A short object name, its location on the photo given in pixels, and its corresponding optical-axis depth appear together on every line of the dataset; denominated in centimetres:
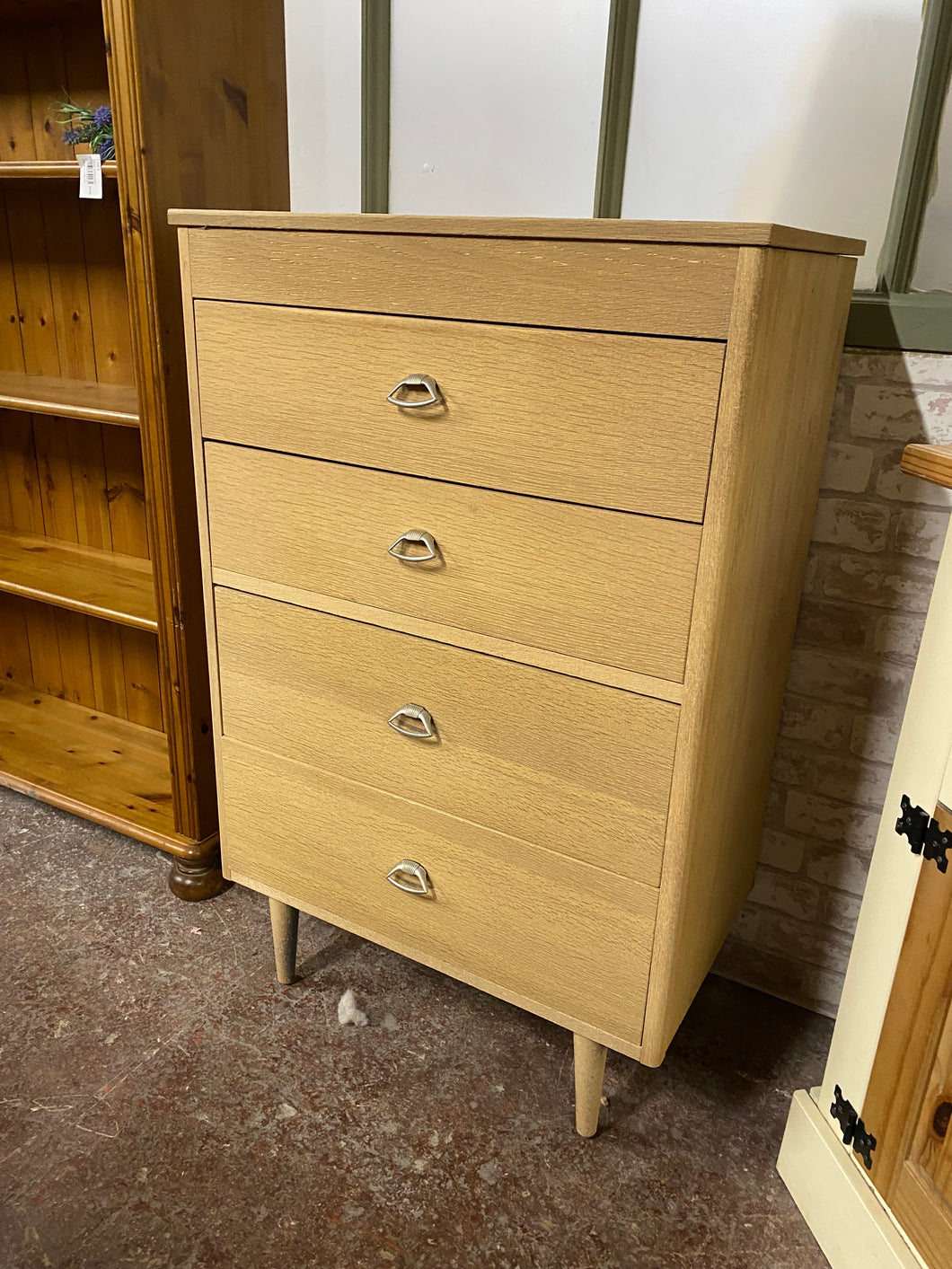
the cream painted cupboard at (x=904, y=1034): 102
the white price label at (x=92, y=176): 152
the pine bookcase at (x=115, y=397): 148
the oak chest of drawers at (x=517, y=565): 97
